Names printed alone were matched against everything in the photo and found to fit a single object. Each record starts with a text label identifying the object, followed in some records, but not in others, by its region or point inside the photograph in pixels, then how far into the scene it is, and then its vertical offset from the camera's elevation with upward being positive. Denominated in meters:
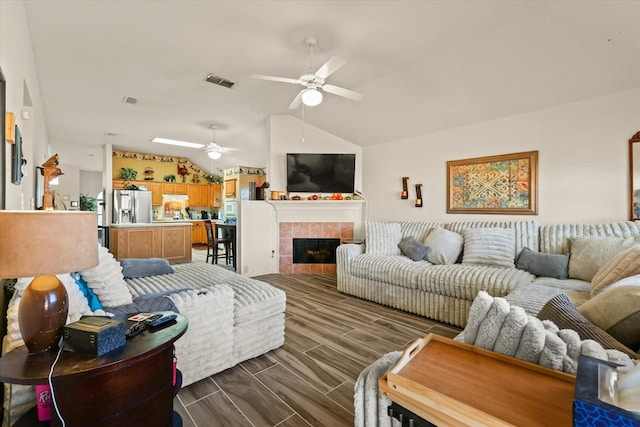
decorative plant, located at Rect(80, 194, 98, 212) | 8.69 +0.16
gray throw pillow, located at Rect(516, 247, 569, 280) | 2.79 -0.54
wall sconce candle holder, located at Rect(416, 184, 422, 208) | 4.53 +0.23
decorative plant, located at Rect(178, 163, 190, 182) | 8.83 +1.15
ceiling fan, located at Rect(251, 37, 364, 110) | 2.64 +1.24
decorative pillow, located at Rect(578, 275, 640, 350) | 1.05 -0.39
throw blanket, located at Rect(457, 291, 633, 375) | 0.84 -0.40
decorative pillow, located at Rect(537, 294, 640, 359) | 0.98 -0.45
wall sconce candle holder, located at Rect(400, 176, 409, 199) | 4.70 +0.35
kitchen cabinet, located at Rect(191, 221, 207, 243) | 9.23 -0.76
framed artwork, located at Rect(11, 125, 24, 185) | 1.80 +0.32
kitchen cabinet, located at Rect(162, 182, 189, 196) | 8.49 +0.62
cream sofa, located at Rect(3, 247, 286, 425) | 1.38 -0.70
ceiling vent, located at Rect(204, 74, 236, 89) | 3.67 +1.68
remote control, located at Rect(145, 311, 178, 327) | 1.36 -0.54
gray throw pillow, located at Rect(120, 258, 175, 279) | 2.79 -0.59
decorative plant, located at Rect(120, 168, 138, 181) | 7.66 +0.94
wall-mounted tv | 5.16 +0.67
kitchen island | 5.72 -0.67
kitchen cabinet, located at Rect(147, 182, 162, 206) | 8.18 +0.48
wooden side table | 0.99 -0.64
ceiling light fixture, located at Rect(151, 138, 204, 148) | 6.67 +1.59
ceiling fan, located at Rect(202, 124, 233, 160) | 5.55 +1.16
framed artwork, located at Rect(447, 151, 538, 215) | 3.54 +0.34
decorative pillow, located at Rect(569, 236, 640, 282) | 2.54 -0.39
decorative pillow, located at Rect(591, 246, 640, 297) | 1.65 -0.36
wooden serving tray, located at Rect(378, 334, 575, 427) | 0.65 -0.46
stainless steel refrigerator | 6.85 +0.05
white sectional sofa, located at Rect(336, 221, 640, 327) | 2.62 -0.64
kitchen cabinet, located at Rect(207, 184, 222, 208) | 9.51 +0.45
